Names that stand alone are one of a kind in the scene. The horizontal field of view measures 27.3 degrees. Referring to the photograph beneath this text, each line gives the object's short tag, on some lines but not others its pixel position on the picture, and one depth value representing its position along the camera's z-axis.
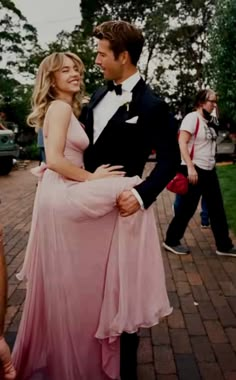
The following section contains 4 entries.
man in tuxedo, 2.44
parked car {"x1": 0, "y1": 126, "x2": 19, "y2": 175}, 14.12
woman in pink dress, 2.43
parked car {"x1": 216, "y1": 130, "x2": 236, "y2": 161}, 20.19
